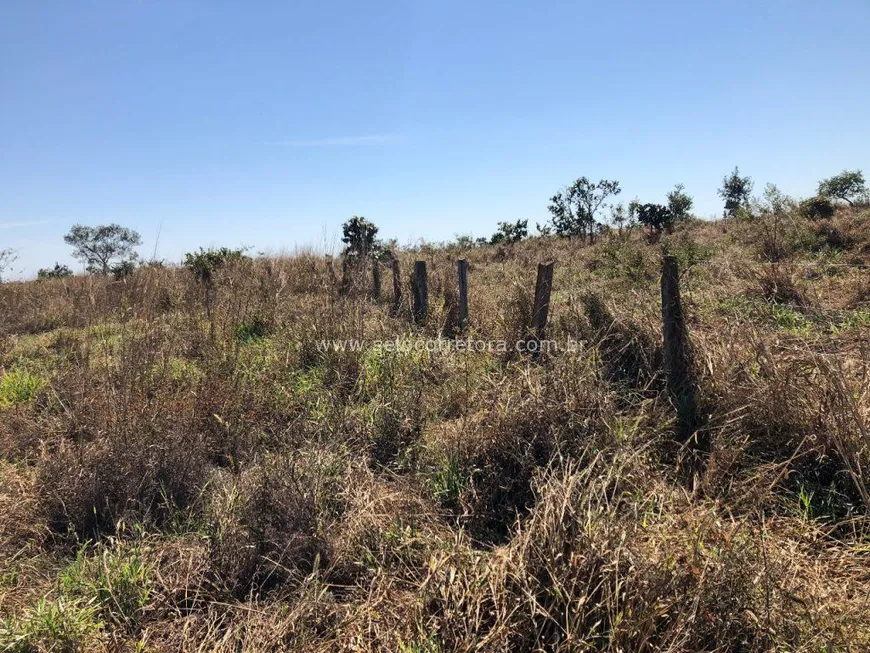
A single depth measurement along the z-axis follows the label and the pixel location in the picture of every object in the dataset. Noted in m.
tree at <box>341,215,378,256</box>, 12.80
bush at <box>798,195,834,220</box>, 9.80
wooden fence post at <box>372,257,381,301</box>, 8.29
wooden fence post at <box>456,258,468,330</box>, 5.74
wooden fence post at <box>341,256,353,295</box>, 5.79
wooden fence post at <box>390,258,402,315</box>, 7.15
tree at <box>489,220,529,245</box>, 20.95
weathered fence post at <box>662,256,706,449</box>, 3.31
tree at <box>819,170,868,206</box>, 20.74
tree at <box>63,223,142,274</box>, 34.69
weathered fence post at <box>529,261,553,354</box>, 4.43
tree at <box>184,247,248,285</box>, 9.96
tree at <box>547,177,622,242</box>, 18.58
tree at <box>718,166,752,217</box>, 27.59
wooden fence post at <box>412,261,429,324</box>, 6.11
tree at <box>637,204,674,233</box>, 14.53
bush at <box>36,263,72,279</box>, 16.96
